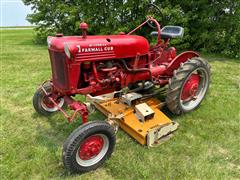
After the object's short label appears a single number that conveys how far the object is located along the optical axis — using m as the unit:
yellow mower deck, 2.32
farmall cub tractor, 2.05
